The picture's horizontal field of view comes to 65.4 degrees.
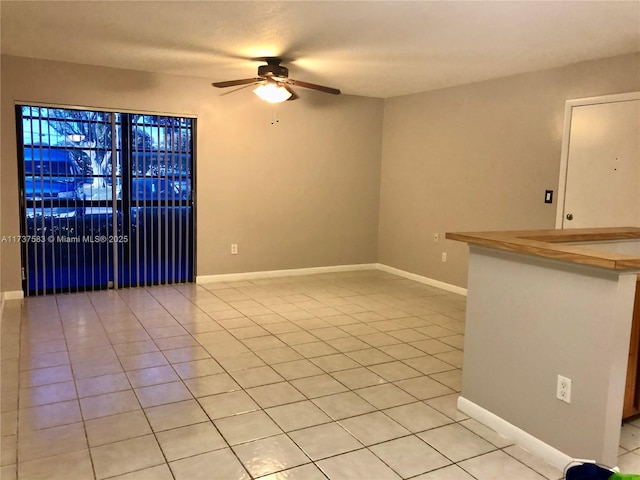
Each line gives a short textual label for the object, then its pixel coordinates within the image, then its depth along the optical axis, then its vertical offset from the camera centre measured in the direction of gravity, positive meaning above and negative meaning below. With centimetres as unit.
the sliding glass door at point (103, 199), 481 -14
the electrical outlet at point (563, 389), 218 -84
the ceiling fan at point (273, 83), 422 +91
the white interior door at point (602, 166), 384 +27
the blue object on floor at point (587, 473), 133 -74
